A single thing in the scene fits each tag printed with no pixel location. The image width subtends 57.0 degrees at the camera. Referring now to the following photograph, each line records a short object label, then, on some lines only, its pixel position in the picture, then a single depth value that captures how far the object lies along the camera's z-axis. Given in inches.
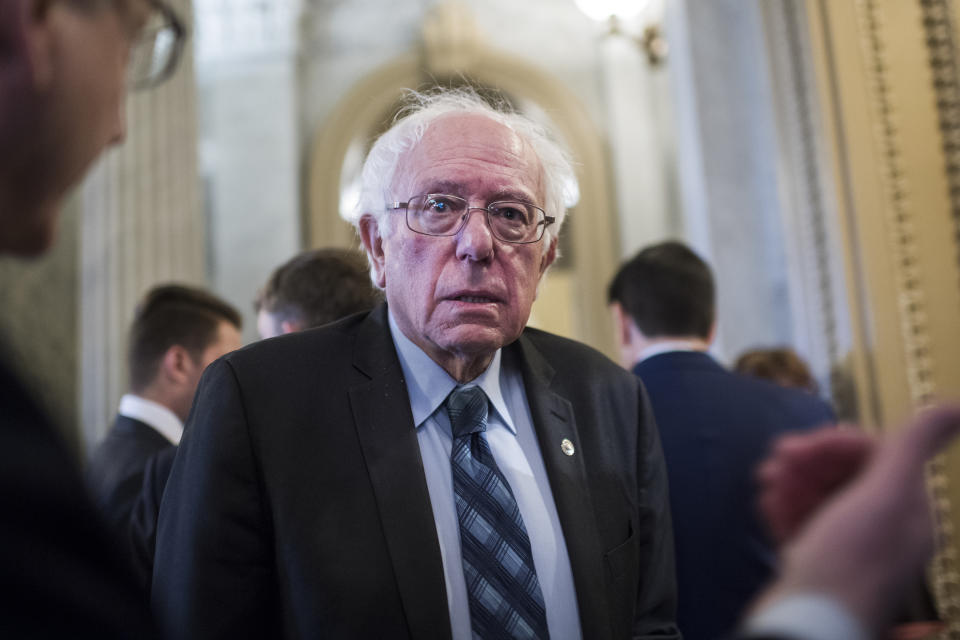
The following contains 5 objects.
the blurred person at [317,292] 113.0
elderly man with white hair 63.9
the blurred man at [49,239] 28.3
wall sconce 246.1
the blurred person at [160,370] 116.0
